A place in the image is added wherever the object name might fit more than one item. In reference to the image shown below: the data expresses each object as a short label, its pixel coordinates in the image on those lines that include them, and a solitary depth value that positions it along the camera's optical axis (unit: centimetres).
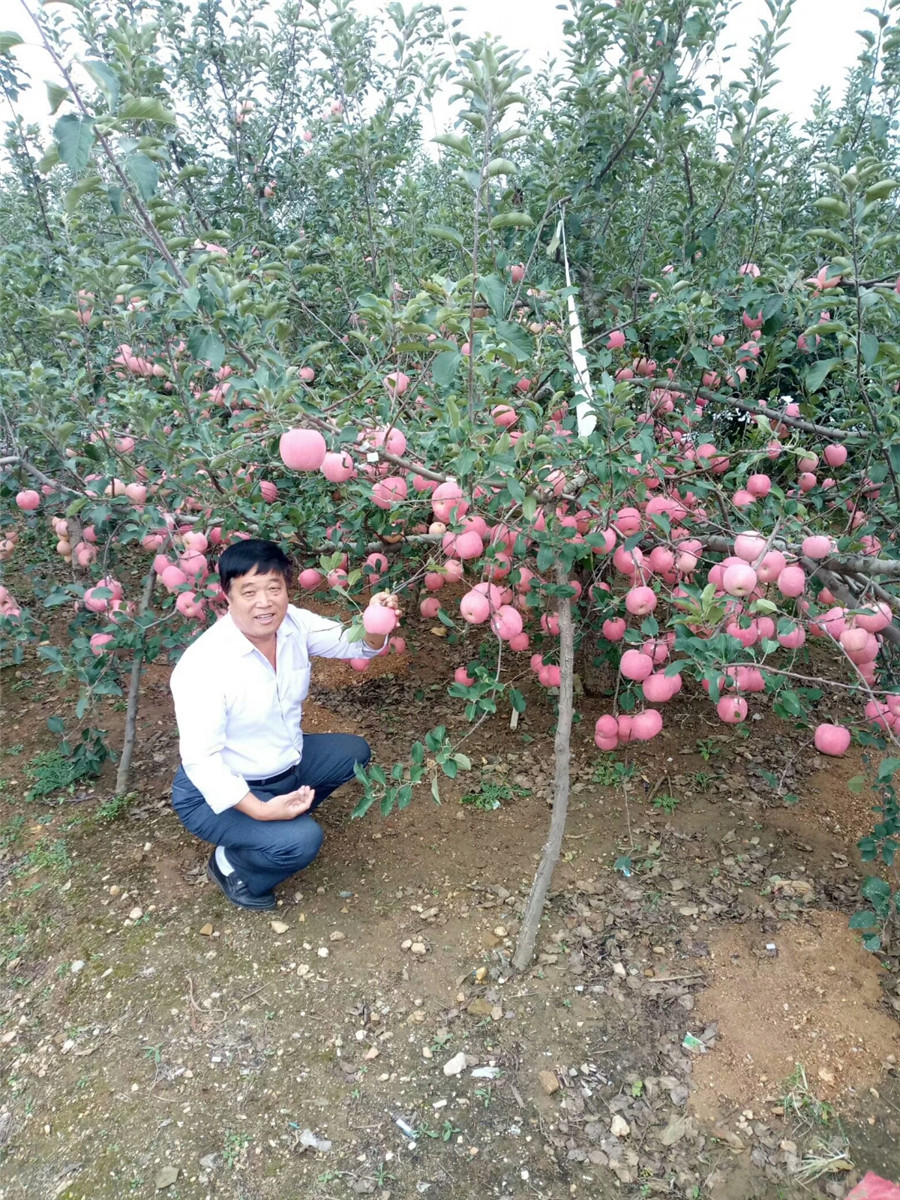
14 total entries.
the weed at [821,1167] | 158
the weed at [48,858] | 251
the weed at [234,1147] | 166
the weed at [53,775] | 285
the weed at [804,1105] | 168
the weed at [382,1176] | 160
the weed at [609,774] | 276
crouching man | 202
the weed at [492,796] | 270
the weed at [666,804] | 264
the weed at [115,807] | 272
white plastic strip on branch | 176
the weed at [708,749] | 291
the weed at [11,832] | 263
